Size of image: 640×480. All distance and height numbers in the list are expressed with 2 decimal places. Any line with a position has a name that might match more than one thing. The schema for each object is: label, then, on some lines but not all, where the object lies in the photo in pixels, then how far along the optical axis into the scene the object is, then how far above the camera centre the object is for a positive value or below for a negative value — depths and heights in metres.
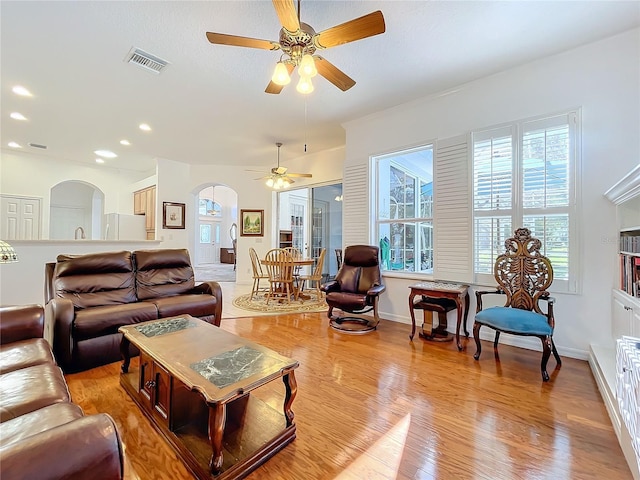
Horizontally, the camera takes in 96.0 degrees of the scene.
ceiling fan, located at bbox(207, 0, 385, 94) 1.85 +1.43
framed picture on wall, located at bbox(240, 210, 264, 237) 7.09 +0.39
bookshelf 1.83 -0.42
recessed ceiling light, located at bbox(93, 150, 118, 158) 6.13 +1.89
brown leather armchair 3.53 -0.62
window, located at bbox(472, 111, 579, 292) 2.83 +0.57
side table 3.06 -0.57
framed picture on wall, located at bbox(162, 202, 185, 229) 6.51 +0.59
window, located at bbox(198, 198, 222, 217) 12.09 +1.41
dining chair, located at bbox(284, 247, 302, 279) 5.59 -0.24
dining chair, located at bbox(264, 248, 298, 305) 5.02 -0.52
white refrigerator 6.77 +0.32
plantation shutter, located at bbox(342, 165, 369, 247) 4.35 +0.56
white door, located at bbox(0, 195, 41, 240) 6.01 +0.47
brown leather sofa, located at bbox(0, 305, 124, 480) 0.66 -0.58
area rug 4.61 -1.09
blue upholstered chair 2.41 -0.50
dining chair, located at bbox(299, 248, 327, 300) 5.18 -0.60
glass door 6.45 +0.40
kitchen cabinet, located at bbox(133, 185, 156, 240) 6.72 +0.81
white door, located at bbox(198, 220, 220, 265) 11.96 -0.10
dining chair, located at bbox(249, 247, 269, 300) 5.46 -0.59
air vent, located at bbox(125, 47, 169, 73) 2.83 +1.84
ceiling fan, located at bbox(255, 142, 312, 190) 5.41 +1.21
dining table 5.09 -0.41
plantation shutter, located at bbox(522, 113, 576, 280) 2.84 +0.60
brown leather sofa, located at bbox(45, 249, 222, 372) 2.40 -0.60
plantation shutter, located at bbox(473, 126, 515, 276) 3.16 +0.55
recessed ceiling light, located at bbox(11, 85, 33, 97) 3.52 +1.86
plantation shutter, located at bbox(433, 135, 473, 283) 3.42 +0.37
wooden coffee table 1.33 -0.89
